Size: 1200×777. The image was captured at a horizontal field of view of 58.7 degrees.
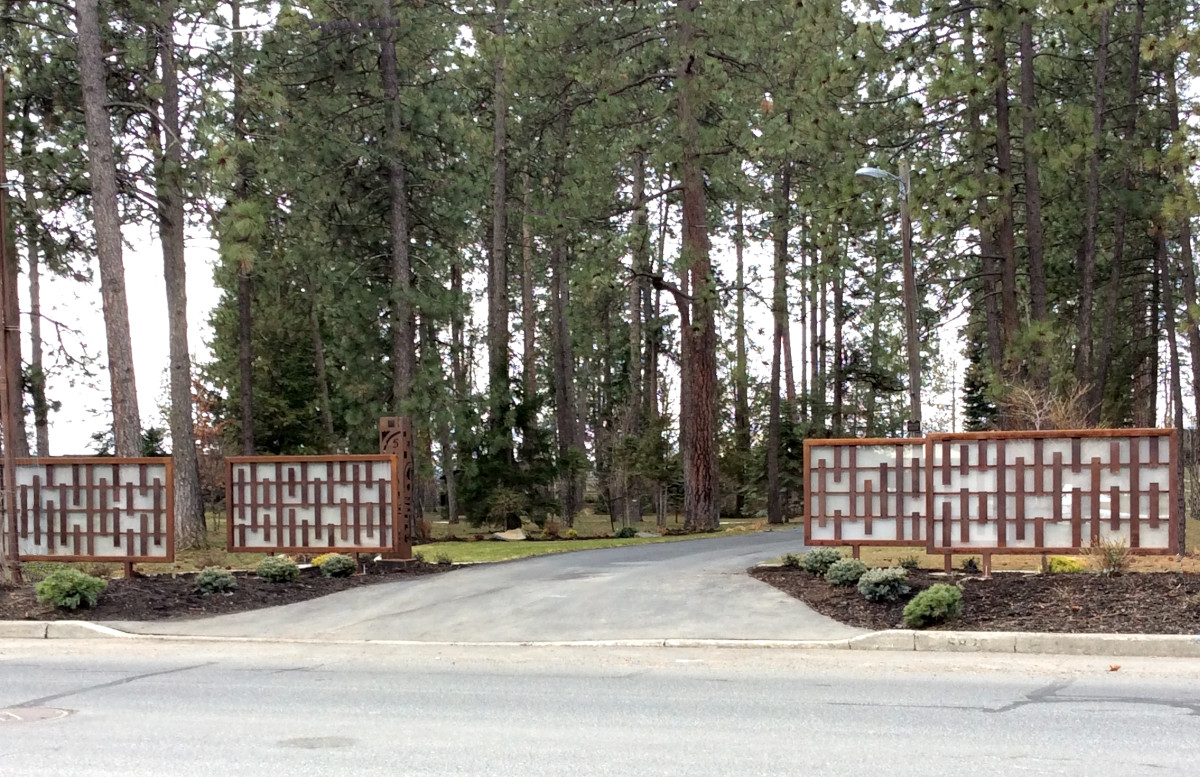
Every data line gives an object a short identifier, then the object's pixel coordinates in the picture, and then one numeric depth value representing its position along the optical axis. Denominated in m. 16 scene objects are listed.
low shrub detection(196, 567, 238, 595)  14.92
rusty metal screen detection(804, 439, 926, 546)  14.45
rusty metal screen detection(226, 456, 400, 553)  17.64
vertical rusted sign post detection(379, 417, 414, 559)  17.78
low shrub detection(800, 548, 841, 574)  14.68
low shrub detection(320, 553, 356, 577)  16.97
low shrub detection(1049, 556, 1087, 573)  13.76
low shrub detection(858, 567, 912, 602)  12.30
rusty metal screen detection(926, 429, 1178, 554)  13.04
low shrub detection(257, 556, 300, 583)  16.05
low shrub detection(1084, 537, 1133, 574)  12.84
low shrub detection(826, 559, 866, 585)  13.34
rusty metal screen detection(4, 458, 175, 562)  16.42
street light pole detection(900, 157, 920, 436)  20.36
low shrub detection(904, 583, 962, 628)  11.08
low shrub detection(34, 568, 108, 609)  13.39
